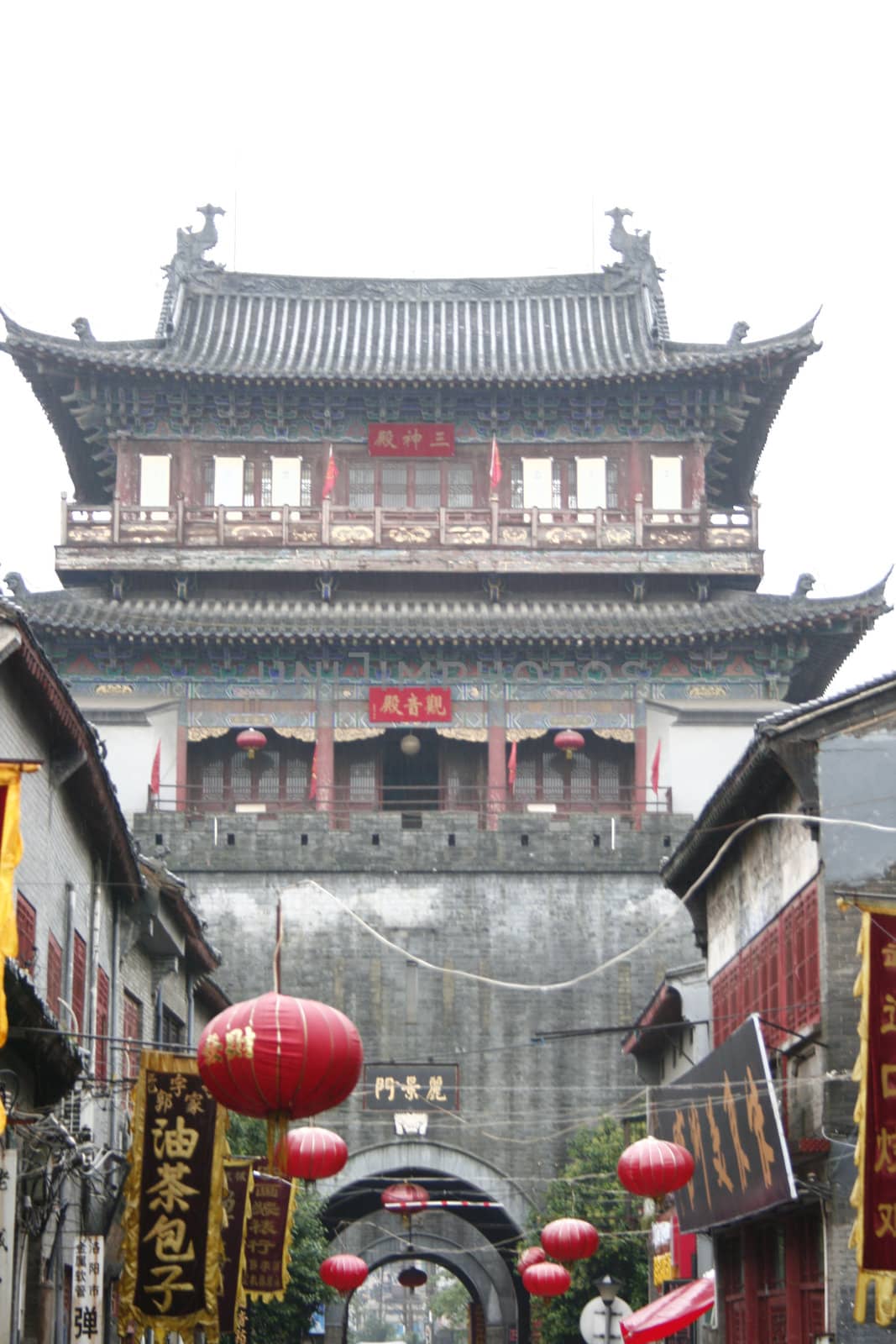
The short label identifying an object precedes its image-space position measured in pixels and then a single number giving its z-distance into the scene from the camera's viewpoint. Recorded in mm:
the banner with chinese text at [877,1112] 14289
